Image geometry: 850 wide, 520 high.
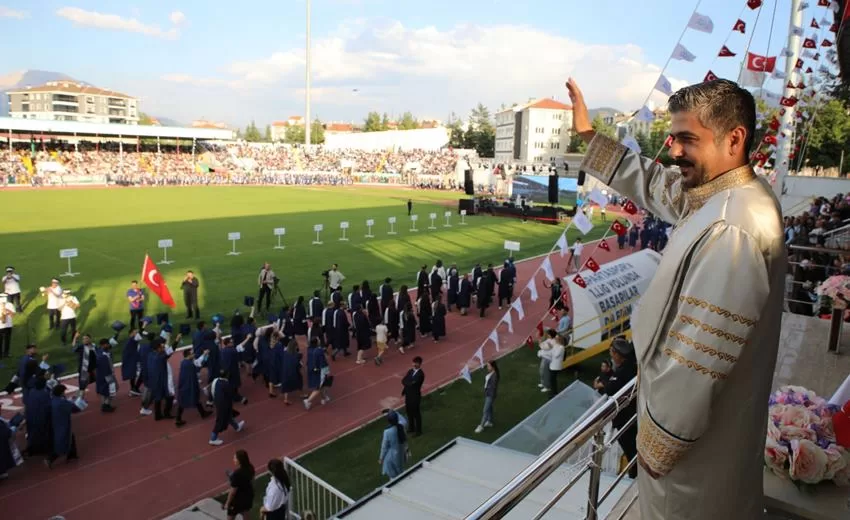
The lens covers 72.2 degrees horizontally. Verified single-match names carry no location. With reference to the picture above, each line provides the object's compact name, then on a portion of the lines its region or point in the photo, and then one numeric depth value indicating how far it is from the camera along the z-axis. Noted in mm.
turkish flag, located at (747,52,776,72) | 10359
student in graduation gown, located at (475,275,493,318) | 16703
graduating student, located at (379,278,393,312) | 14305
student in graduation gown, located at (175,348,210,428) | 9719
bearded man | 1582
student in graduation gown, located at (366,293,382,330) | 14539
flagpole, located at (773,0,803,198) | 13828
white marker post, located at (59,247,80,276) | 17441
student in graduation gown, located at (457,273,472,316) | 16875
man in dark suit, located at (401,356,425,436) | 9523
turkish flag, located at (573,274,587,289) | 11695
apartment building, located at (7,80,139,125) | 110375
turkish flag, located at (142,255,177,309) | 13844
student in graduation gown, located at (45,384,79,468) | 8352
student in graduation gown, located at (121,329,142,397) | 10633
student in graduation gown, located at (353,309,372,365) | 12898
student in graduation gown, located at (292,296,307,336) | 13805
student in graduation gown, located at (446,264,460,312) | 16906
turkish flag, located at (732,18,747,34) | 9438
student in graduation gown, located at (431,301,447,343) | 14445
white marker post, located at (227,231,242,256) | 22047
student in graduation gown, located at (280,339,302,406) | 10664
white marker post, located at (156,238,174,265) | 19650
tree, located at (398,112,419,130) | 128025
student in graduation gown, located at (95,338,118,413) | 9953
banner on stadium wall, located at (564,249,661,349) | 12500
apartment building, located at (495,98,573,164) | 83500
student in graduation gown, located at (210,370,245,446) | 9055
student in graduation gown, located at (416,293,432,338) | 14484
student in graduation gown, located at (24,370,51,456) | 8477
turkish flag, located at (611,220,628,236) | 9625
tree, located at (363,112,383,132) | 118500
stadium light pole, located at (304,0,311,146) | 79125
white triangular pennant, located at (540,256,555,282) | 11283
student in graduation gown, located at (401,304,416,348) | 13602
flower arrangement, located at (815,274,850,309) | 5716
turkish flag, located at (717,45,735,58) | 9664
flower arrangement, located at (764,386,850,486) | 2496
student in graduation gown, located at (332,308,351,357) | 12930
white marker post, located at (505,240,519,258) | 19609
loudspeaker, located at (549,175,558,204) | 40344
